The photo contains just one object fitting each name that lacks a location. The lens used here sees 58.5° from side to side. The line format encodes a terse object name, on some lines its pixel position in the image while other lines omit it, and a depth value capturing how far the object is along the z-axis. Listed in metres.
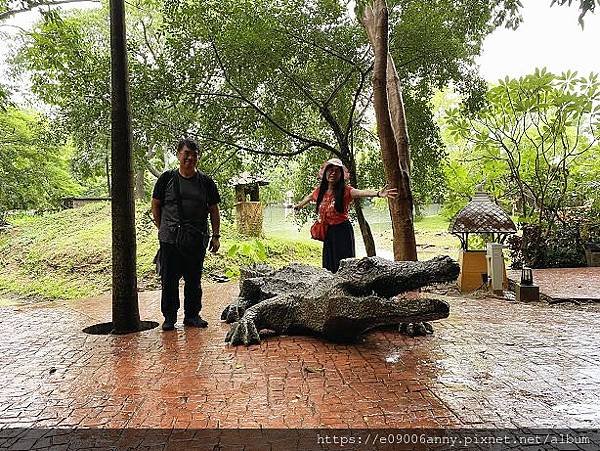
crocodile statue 3.51
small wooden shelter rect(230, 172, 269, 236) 11.55
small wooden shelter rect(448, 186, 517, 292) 6.80
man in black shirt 4.44
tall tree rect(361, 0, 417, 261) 5.59
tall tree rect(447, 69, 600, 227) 8.81
